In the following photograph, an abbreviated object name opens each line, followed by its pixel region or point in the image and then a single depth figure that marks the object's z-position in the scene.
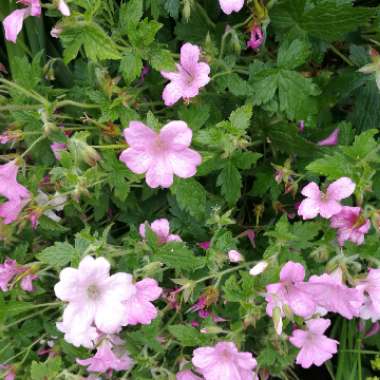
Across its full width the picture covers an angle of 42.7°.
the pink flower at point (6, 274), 0.28
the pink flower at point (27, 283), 0.28
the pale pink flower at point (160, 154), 0.23
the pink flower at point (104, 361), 0.26
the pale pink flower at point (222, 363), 0.23
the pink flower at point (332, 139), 0.30
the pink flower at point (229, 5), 0.24
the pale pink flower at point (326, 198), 0.23
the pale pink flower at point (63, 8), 0.22
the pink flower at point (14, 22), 0.25
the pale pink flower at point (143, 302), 0.23
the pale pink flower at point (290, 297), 0.22
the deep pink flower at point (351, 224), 0.24
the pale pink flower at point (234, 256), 0.25
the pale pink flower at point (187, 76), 0.26
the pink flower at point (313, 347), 0.25
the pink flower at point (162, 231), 0.27
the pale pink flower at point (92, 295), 0.21
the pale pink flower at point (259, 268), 0.22
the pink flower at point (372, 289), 0.23
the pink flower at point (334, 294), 0.22
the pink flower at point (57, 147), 0.29
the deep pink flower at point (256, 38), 0.27
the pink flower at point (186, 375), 0.26
